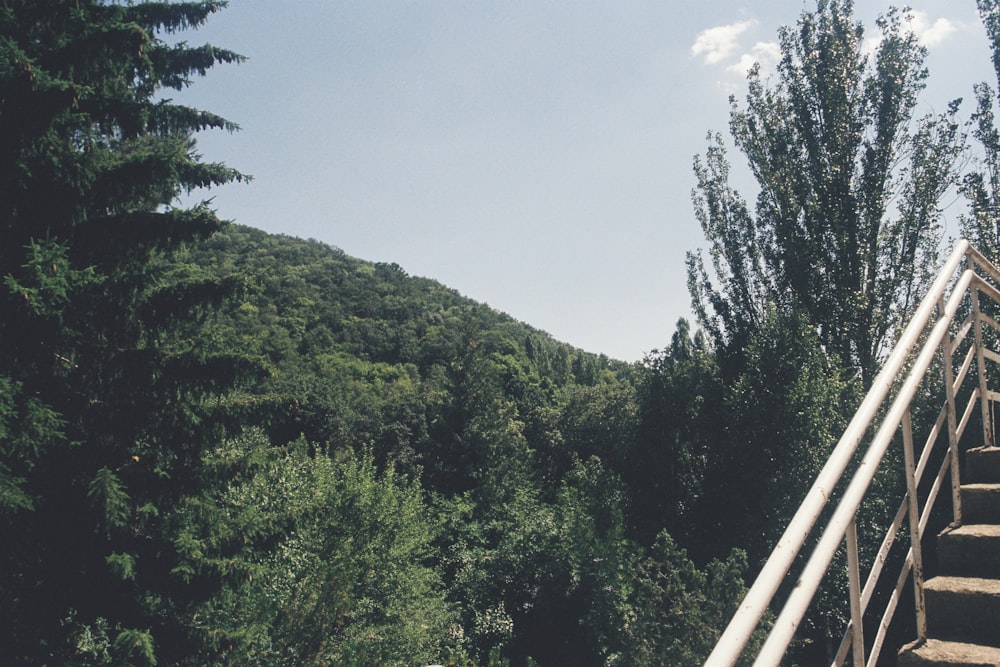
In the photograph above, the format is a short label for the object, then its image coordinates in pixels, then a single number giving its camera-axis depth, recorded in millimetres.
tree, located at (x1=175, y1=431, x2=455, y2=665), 8695
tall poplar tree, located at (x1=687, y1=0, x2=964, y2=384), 10688
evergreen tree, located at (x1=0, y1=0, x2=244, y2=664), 6809
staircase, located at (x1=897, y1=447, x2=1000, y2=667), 1987
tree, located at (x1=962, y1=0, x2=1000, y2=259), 9859
